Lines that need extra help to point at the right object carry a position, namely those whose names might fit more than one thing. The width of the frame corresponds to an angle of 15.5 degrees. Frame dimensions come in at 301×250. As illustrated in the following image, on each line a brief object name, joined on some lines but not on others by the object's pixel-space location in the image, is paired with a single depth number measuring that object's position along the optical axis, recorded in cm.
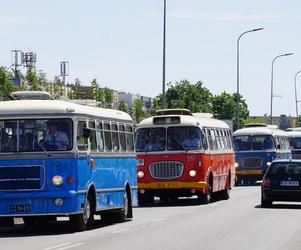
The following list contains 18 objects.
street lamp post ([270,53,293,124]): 8824
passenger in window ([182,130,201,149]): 3334
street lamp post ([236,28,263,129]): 7262
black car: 3194
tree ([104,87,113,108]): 9278
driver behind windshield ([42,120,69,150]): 2073
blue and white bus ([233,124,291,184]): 5428
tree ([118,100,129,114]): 9389
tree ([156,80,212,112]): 10994
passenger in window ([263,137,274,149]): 5446
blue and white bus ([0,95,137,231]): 2053
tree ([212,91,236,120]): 14032
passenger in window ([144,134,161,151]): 3334
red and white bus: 3319
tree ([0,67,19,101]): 6744
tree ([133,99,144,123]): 9552
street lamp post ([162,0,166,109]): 5282
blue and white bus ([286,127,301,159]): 7381
